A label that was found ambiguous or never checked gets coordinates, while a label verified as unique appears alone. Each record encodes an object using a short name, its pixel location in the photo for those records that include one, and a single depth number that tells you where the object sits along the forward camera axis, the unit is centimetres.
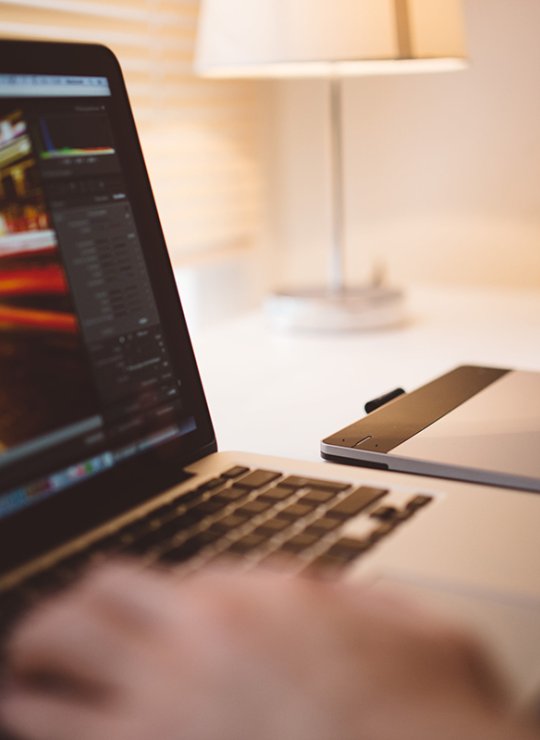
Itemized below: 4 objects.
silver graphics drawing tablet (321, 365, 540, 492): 73
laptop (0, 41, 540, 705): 54
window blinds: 153
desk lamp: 125
